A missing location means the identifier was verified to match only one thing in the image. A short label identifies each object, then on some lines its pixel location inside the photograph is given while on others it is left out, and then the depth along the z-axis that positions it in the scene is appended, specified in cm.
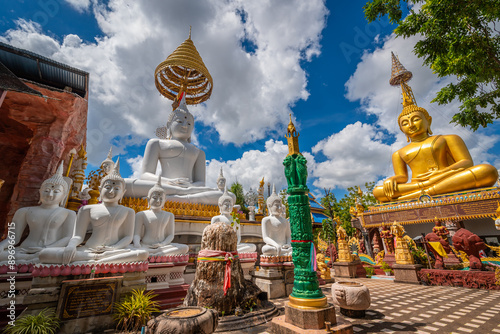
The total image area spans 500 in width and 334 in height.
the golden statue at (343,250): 1123
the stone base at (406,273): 889
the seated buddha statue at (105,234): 415
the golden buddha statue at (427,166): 1447
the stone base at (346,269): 1087
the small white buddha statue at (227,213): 705
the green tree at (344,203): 2709
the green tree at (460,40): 621
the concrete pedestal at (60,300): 355
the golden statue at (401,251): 938
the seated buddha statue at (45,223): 431
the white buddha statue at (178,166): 894
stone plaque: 358
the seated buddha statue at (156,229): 574
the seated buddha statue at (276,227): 712
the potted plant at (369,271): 1159
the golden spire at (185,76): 1417
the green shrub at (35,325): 314
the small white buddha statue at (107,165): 775
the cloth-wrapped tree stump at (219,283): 414
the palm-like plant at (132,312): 376
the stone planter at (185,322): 262
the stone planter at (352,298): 460
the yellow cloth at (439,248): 900
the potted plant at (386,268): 1128
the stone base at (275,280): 621
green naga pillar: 374
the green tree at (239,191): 2868
